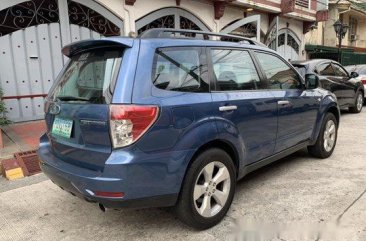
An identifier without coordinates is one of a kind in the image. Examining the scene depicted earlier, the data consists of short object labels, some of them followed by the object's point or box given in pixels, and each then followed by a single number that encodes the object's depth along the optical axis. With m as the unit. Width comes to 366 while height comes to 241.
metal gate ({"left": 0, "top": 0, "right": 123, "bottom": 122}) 6.82
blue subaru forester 2.56
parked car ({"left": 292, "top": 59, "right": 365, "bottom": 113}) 7.78
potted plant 5.41
